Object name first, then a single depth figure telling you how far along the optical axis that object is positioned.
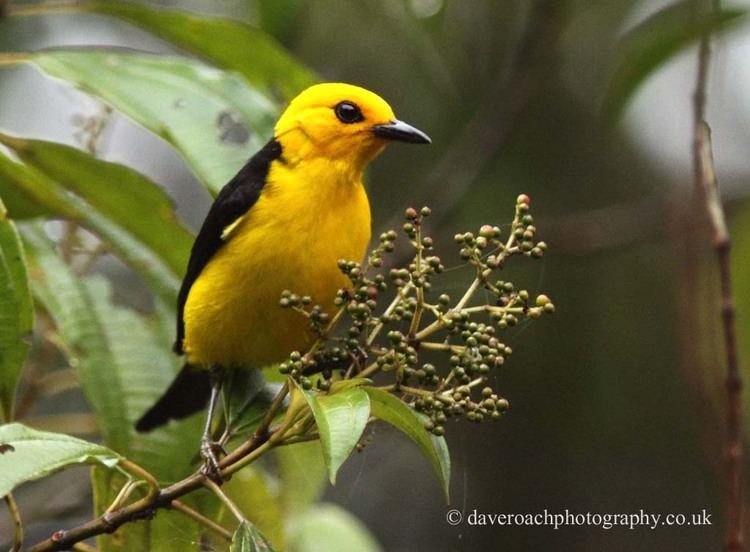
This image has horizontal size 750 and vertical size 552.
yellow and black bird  6.70
